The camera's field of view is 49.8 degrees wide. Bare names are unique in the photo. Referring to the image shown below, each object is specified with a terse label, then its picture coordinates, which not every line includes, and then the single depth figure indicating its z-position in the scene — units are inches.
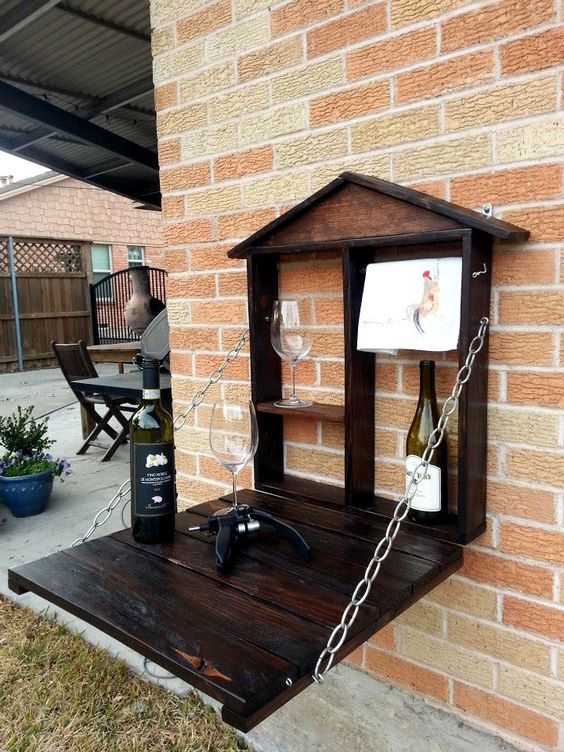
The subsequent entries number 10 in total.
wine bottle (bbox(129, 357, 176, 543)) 49.0
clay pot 183.9
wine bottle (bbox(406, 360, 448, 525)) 53.0
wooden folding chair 175.9
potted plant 127.3
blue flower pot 126.9
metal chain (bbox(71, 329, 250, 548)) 68.2
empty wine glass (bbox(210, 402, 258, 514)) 53.3
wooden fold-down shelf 33.6
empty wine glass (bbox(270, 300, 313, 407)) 62.0
